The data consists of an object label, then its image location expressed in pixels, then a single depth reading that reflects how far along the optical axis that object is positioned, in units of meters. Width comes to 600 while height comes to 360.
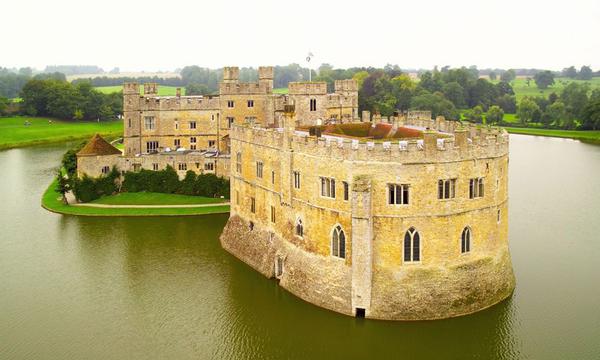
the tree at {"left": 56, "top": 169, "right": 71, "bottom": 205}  65.12
